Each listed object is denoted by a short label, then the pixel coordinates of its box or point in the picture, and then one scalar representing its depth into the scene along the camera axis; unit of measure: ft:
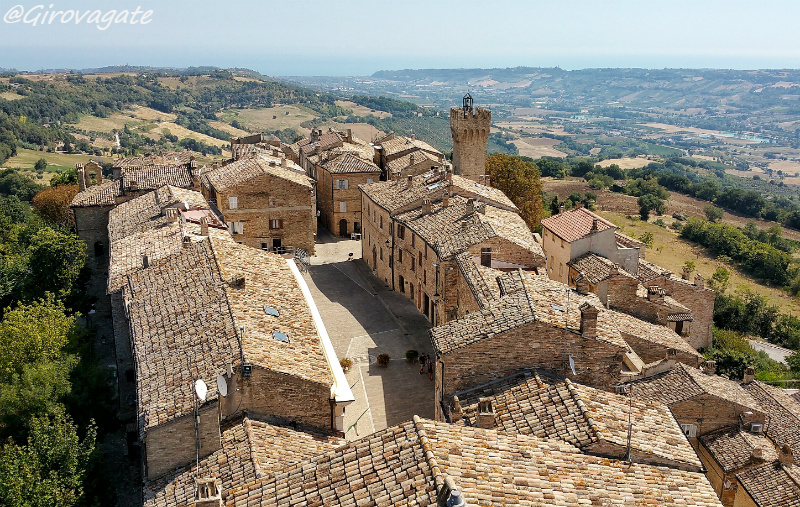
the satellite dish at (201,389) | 61.00
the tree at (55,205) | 194.49
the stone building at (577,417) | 60.03
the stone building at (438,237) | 115.65
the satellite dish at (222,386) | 63.31
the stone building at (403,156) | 196.24
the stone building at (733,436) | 86.33
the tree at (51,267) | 130.72
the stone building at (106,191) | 146.82
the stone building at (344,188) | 194.59
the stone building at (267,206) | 156.04
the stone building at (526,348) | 71.87
